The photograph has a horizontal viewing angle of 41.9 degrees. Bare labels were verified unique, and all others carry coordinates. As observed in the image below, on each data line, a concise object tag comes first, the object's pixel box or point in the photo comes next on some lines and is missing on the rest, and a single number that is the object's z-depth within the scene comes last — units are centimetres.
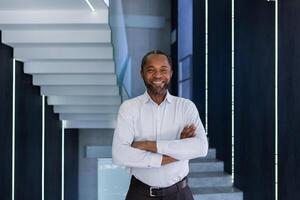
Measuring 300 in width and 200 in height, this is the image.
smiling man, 180
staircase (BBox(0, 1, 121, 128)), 365
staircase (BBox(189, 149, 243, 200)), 454
